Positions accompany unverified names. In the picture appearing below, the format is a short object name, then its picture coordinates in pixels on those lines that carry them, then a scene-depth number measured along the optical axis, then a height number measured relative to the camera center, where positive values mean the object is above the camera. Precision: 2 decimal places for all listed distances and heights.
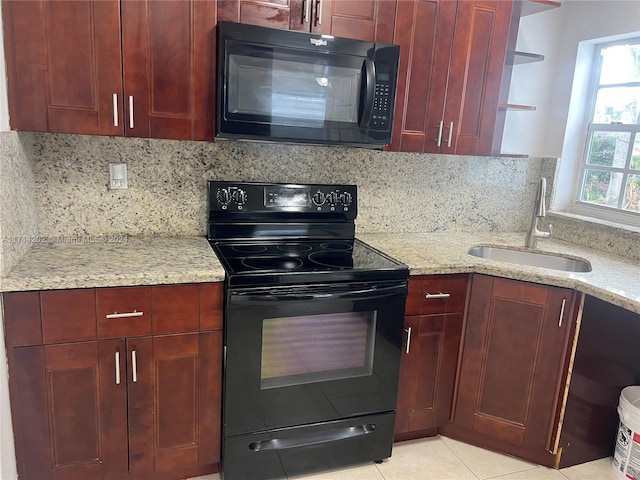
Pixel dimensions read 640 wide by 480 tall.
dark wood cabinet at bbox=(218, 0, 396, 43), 1.86 +0.52
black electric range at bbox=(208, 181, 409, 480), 1.81 -0.81
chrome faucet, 2.44 -0.25
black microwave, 1.84 +0.24
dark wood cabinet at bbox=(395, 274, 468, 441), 2.10 -0.88
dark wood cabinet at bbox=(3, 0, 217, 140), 1.67 +0.24
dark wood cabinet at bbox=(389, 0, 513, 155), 2.14 +0.38
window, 2.57 +0.17
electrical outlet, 2.11 -0.19
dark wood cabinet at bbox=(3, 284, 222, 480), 1.62 -0.91
